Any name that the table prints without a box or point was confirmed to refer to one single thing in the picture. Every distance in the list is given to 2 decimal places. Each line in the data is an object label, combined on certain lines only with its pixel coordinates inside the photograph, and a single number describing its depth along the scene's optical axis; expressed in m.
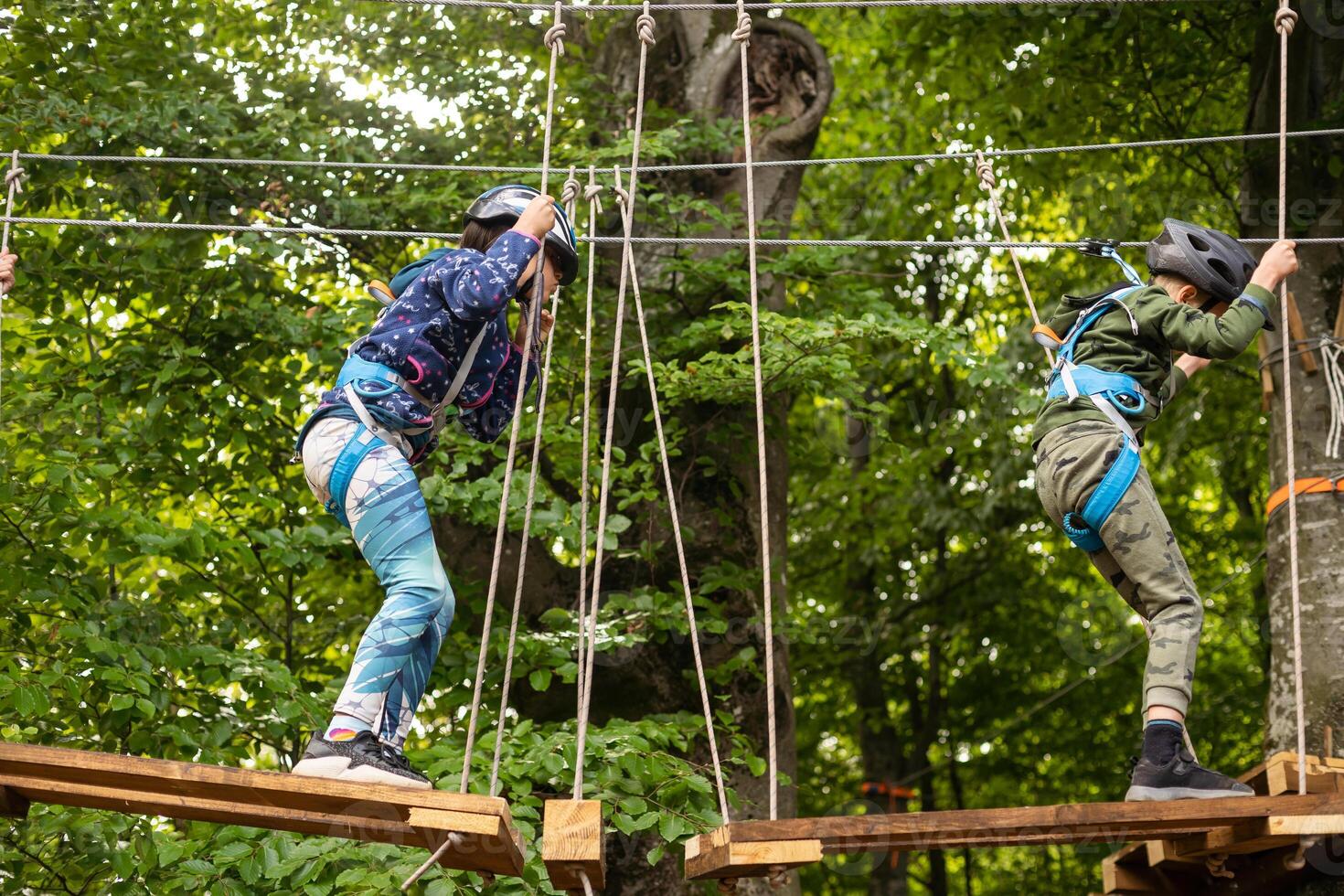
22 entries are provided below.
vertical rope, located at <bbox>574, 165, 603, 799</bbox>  3.18
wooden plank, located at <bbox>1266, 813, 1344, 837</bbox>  3.11
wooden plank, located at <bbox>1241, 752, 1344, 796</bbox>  4.02
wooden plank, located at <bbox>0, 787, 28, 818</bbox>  3.35
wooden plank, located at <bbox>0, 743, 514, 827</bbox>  2.94
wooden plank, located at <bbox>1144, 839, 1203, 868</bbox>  4.21
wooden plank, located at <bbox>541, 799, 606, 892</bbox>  3.04
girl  3.29
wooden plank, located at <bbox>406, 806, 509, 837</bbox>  2.91
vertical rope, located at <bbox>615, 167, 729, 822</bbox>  3.29
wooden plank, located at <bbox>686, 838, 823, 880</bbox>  2.97
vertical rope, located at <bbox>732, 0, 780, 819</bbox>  3.01
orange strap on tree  5.30
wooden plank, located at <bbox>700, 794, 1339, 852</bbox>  3.07
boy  3.45
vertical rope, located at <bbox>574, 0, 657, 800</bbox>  3.25
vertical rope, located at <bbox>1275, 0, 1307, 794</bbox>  3.35
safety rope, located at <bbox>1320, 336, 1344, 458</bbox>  5.44
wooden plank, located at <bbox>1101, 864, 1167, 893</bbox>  4.64
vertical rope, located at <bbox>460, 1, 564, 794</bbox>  3.13
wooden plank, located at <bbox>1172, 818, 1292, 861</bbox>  3.27
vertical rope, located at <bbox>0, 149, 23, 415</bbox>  4.34
